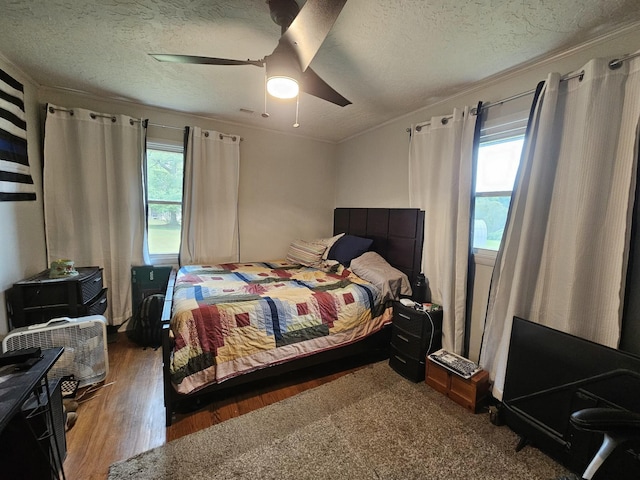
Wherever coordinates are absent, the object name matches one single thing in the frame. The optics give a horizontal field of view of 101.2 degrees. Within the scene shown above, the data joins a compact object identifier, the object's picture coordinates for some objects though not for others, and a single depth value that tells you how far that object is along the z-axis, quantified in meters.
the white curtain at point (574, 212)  1.43
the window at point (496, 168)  1.97
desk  1.00
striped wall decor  1.90
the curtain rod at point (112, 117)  2.46
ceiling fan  1.07
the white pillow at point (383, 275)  2.49
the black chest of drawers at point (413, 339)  2.16
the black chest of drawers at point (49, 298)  2.02
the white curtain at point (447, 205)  2.18
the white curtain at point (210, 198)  3.09
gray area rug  1.39
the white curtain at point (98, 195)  2.52
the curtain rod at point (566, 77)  1.42
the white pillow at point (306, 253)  3.31
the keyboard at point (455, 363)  1.89
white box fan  1.74
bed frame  1.67
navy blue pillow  2.99
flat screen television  1.25
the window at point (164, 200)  3.07
